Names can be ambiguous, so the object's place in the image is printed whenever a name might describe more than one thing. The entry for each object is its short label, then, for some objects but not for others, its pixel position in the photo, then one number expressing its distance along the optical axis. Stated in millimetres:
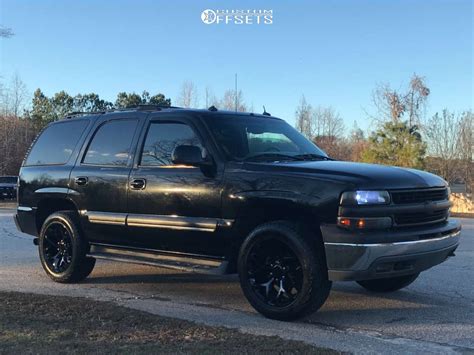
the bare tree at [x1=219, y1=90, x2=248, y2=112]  31003
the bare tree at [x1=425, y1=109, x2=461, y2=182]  35750
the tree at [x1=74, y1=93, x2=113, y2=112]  61394
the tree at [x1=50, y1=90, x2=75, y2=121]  59038
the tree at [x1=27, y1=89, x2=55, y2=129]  52031
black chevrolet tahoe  5133
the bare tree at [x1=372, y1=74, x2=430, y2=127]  38688
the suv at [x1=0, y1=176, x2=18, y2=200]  35875
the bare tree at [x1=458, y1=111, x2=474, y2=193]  34938
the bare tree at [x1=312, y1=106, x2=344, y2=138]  49125
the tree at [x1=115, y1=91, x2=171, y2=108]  54281
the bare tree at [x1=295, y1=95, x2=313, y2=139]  44656
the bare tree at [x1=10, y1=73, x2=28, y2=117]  46397
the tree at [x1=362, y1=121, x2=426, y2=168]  31328
